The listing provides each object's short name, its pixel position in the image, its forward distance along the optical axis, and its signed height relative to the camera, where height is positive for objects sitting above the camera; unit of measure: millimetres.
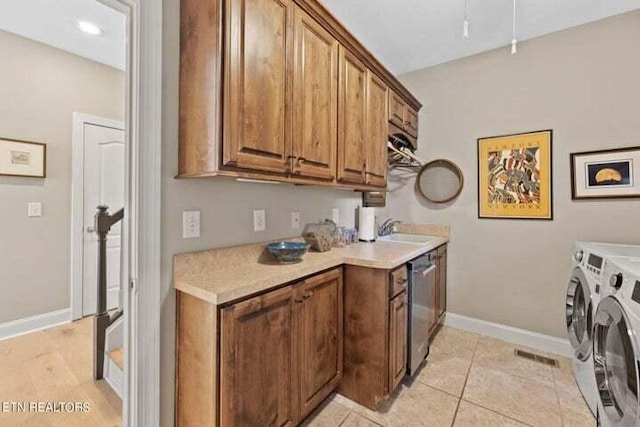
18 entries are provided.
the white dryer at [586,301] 1609 -571
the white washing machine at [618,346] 1130 -615
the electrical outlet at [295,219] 1962 -29
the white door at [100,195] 2916 +225
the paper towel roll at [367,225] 2473 -91
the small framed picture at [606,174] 2092 +316
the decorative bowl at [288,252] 1536 -204
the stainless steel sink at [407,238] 2686 -233
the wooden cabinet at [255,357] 1085 -632
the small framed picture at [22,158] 2463 +524
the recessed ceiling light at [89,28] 2288 +1580
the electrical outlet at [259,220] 1688 -30
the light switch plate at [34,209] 2602 +61
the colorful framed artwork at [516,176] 2428 +350
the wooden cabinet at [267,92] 1182 +616
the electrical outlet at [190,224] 1350 -44
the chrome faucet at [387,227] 3006 -141
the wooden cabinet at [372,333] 1647 -724
